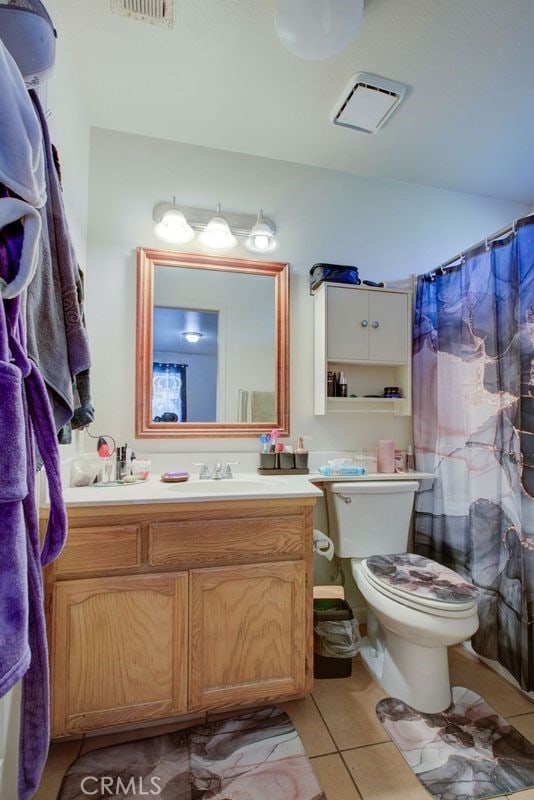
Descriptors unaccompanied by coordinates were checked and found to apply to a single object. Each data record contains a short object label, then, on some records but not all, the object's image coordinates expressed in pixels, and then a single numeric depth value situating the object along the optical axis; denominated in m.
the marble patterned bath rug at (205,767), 1.07
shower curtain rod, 1.47
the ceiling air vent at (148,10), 1.21
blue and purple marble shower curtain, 1.42
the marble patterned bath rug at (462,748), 1.10
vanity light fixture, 1.74
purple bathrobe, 0.56
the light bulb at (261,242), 1.85
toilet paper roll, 1.62
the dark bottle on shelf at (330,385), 1.87
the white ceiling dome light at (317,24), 1.12
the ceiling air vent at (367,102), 1.47
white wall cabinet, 1.85
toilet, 1.29
